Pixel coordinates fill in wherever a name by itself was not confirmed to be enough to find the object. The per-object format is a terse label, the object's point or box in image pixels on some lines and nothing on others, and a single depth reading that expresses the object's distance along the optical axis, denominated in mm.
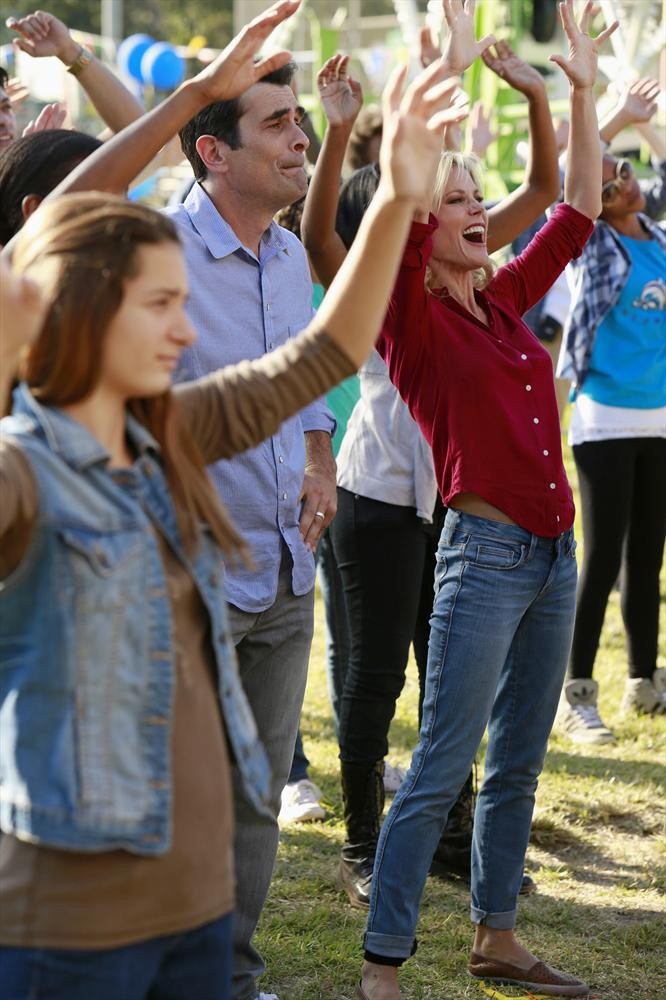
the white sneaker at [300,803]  4508
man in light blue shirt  2953
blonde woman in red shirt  3057
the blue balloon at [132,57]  18375
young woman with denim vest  1741
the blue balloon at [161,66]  17547
